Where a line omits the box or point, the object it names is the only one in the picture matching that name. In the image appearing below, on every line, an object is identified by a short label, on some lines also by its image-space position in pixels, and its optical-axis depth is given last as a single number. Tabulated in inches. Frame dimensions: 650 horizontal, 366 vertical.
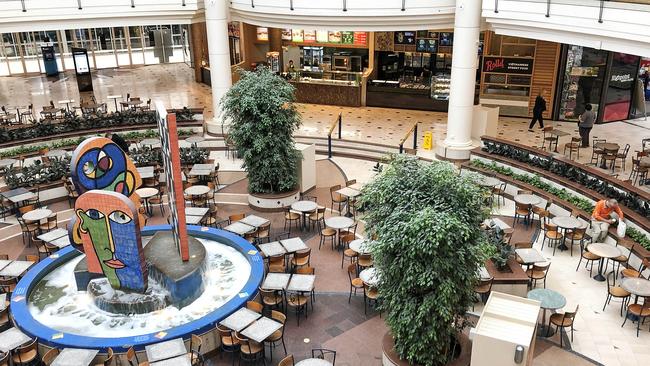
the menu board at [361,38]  991.0
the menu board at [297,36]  1053.2
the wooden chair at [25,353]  362.6
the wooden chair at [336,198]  583.8
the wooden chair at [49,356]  353.4
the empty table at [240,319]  370.0
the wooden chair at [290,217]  554.1
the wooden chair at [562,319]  385.1
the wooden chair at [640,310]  396.8
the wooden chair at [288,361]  340.2
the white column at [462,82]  665.6
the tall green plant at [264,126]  568.7
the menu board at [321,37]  1027.3
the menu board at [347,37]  1000.2
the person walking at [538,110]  812.6
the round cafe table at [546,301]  390.6
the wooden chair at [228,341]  374.0
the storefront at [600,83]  839.1
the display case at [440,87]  931.3
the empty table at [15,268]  441.4
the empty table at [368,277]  416.9
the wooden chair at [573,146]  698.2
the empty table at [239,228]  506.9
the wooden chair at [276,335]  374.6
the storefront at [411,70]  943.0
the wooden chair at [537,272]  447.8
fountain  381.1
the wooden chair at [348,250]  480.9
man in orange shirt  495.2
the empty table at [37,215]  529.3
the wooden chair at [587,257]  468.9
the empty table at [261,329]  359.8
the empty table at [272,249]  468.0
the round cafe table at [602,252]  454.9
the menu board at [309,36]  1037.2
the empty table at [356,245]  477.9
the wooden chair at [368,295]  420.5
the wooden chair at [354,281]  442.0
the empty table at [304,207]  544.7
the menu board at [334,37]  1012.1
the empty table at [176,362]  335.9
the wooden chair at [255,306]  397.8
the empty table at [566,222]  496.4
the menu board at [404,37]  962.1
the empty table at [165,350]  345.7
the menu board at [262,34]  1095.0
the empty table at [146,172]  619.8
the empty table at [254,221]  517.2
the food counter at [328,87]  968.9
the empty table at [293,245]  474.6
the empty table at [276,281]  415.5
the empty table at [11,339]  358.3
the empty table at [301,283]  412.5
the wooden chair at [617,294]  419.6
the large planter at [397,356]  344.8
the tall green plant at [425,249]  310.3
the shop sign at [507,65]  887.1
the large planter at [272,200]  601.9
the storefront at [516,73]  875.4
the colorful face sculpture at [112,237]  380.2
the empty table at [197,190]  578.6
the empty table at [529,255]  447.9
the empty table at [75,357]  343.0
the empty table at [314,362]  334.8
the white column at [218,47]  786.2
